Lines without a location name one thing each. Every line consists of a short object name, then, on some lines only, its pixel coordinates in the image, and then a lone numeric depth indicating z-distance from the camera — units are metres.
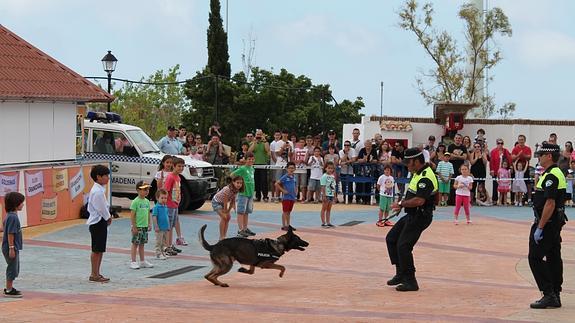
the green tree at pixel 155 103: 61.19
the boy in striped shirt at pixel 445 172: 25.09
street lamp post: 27.72
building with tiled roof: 20.44
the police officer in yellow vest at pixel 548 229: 11.32
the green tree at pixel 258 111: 43.72
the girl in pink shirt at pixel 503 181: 26.38
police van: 22.78
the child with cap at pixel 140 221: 14.75
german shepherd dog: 13.25
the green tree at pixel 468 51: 40.62
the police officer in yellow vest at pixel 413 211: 12.76
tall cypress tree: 47.66
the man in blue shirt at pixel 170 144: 24.39
